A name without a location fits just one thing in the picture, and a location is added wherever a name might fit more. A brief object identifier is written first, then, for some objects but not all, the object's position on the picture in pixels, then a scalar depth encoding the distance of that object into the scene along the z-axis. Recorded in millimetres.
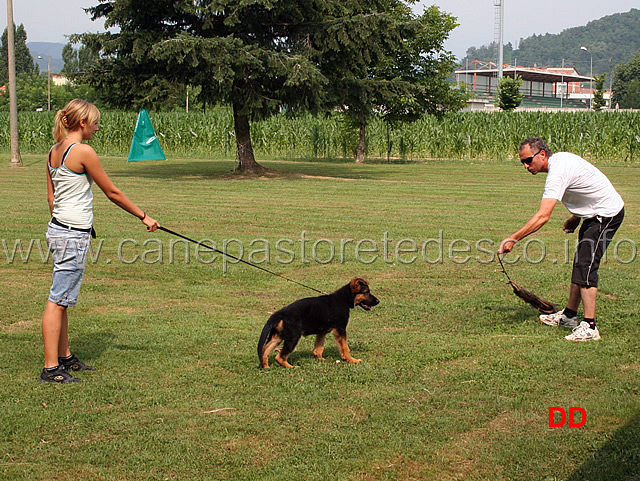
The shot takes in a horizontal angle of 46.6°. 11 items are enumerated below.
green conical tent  34438
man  6590
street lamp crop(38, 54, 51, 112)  81750
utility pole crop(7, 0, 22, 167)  30844
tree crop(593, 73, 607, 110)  74081
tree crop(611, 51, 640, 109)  126938
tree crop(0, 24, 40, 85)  126288
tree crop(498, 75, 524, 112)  73500
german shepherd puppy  5926
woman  5441
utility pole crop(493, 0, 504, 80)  91938
